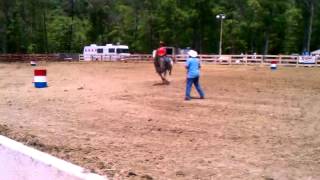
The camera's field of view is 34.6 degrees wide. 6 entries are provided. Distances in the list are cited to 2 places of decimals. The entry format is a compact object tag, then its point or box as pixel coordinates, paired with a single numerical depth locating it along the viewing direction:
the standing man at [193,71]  16.36
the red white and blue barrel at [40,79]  21.08
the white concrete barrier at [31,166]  4.00
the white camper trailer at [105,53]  64.88
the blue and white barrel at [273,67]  39.19
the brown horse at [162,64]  22.53
